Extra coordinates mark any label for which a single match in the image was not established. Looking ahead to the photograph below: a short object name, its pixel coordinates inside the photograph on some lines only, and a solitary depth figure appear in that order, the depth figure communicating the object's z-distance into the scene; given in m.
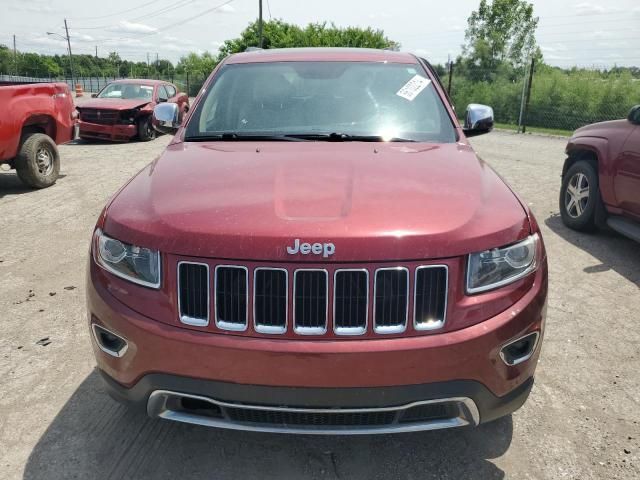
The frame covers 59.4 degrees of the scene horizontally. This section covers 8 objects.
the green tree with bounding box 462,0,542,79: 51.91
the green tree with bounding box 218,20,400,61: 40.44
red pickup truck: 7.16
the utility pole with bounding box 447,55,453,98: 22.29
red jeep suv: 1.96
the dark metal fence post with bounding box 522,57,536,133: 18.62
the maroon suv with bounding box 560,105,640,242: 5.04
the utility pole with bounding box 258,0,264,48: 35.75
